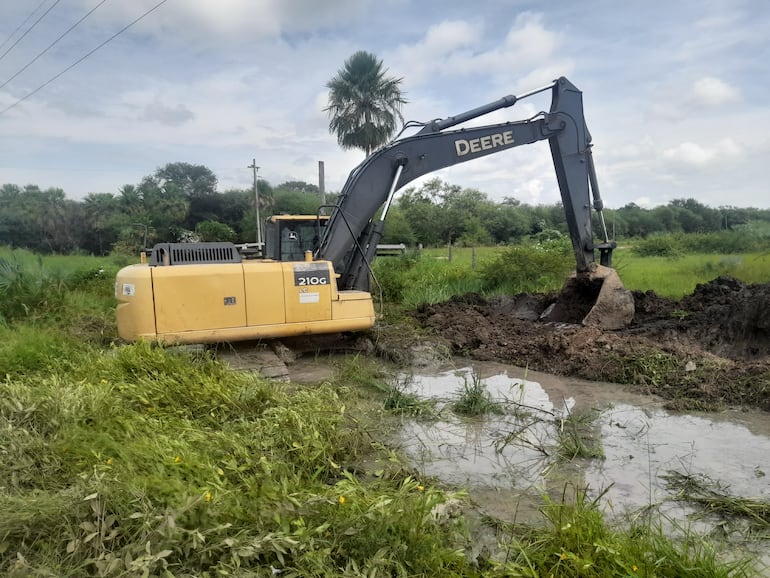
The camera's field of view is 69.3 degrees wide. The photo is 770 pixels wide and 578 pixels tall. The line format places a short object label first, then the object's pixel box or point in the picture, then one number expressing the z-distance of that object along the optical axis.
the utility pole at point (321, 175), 16.94
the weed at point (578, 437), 4.10
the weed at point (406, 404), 5.05
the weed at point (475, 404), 5.09
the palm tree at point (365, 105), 26.41
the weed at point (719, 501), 3.17
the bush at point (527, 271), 12.38
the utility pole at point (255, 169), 33.98
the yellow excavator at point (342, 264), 6.07
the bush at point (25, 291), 8.78
